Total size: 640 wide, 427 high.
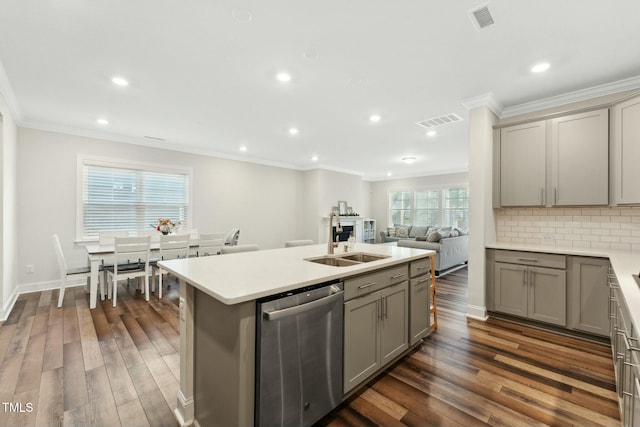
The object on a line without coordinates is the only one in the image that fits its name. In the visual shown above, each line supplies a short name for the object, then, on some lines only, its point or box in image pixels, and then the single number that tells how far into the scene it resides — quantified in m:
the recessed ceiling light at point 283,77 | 2.86
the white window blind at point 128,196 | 4.90
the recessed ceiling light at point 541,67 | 2.59
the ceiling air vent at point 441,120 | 4.10
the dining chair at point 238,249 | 3.25
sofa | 5.91
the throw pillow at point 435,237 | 5.99
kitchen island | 1.37
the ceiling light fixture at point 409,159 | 7.03
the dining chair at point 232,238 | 5.40
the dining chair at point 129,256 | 3.91
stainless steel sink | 2.54
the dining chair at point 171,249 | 4.34
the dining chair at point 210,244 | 4.88
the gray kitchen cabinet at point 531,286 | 2.97
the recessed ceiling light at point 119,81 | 2.99
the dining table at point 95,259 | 3.75
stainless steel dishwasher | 1.41
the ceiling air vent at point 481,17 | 1.92
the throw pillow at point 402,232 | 9.21
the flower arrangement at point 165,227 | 4.75
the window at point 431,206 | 8.77
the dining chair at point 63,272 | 3.73
